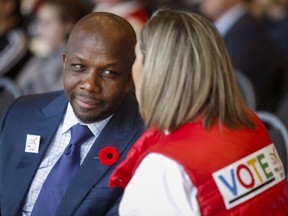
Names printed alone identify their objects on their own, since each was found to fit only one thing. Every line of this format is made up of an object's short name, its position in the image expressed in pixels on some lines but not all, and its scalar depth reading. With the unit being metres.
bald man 3.90
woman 3.21
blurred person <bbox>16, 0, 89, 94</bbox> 7.56
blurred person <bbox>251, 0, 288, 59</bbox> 11.51
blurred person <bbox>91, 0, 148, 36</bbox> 8.98
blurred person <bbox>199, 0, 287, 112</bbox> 8.17
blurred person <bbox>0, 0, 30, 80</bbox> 7.81
